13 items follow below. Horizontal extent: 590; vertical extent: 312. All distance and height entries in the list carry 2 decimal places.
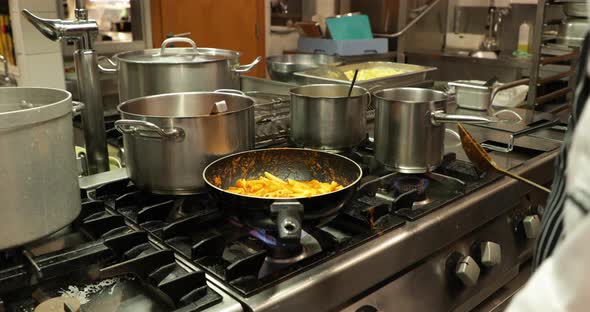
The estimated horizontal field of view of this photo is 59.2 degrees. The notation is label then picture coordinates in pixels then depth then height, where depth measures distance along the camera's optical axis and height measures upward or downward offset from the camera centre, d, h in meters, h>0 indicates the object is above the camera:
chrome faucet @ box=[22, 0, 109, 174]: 1.00 -0.08
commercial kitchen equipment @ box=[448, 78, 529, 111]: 1.67 -0.20
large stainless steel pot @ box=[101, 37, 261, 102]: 1.13 -0.10
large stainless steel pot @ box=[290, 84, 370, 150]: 1.09 -0.19
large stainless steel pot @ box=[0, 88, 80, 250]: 0.66 -0.19
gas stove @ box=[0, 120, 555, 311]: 0.67 -0.32
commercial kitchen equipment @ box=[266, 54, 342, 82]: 1.82 -0.11
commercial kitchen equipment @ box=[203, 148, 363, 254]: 0.71 -0.25
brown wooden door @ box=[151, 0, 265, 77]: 2.96 +0.05
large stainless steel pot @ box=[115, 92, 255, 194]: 0.87 -0.19
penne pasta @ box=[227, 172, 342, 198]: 0.84 -0.26
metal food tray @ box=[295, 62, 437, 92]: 1.60 -0.14
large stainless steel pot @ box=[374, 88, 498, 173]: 1.01 -0.20
